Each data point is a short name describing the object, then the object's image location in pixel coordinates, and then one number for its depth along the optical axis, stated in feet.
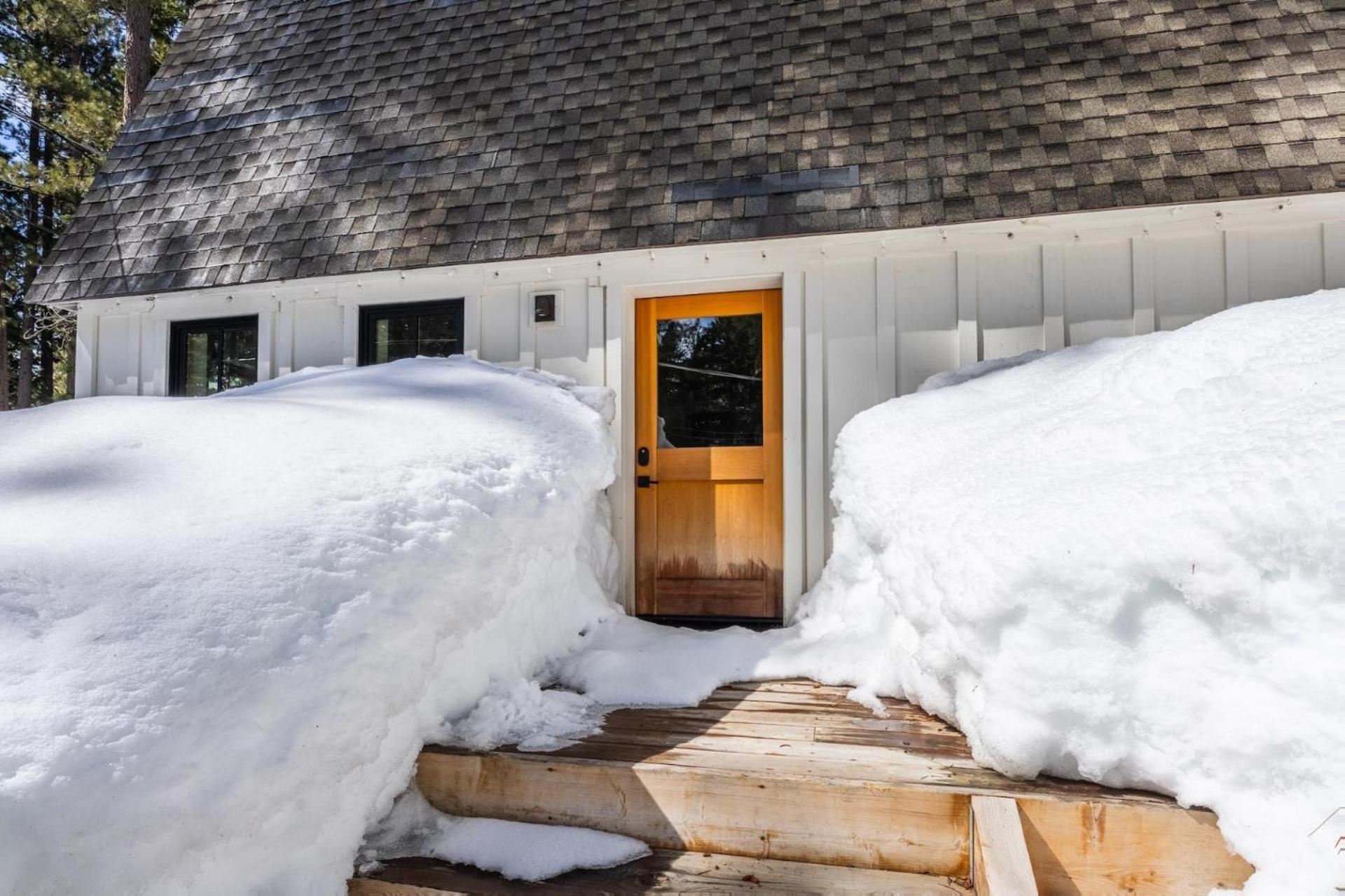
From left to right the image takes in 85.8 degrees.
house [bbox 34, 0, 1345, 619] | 12.15
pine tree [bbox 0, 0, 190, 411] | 32.60
